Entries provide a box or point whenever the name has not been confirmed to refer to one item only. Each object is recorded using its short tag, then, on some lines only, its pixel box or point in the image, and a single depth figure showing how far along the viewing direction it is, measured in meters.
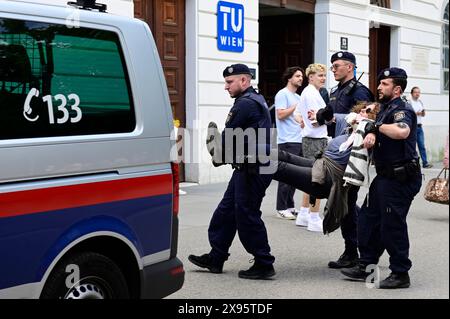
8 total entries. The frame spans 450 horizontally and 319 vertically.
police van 3.82
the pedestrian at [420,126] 18.67
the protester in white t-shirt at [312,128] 8.96
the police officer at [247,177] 6.44
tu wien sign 13.88
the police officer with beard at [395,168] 5.99
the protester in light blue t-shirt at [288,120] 9.86
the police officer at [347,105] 7.07
